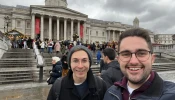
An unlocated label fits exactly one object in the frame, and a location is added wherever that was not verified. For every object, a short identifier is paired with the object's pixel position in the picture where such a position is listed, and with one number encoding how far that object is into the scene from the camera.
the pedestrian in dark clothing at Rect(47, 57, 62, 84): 4.29
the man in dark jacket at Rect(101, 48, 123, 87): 2.14
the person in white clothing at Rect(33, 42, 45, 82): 7.43
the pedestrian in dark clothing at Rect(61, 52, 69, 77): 5.70
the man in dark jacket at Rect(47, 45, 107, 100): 1.55
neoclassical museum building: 36.44
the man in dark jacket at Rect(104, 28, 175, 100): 0.95
